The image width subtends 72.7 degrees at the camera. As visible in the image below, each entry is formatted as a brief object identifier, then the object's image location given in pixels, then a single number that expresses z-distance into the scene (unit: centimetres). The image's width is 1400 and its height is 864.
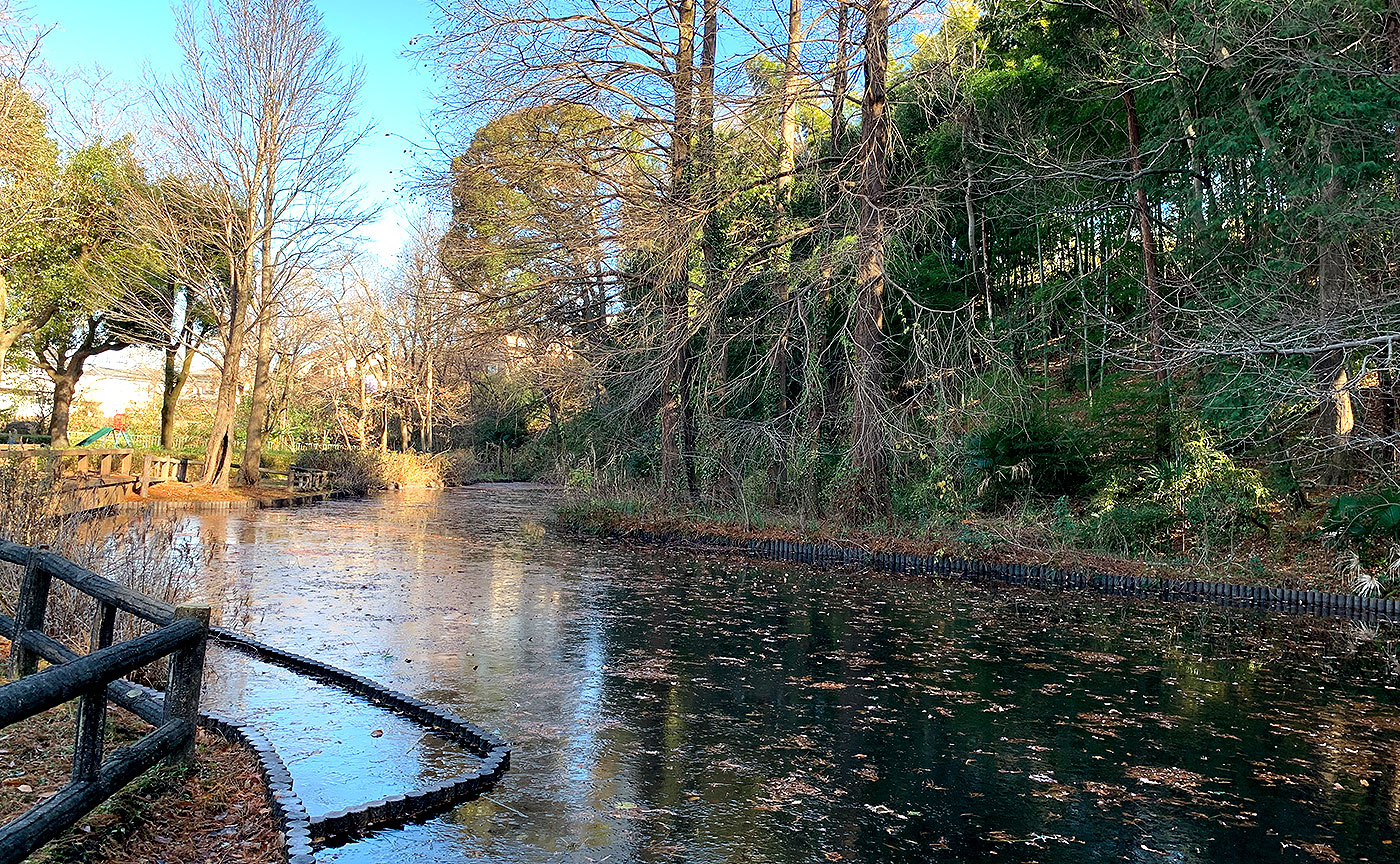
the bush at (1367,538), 1201
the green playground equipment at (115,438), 2692
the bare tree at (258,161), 2402
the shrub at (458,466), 3579
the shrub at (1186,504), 1385
